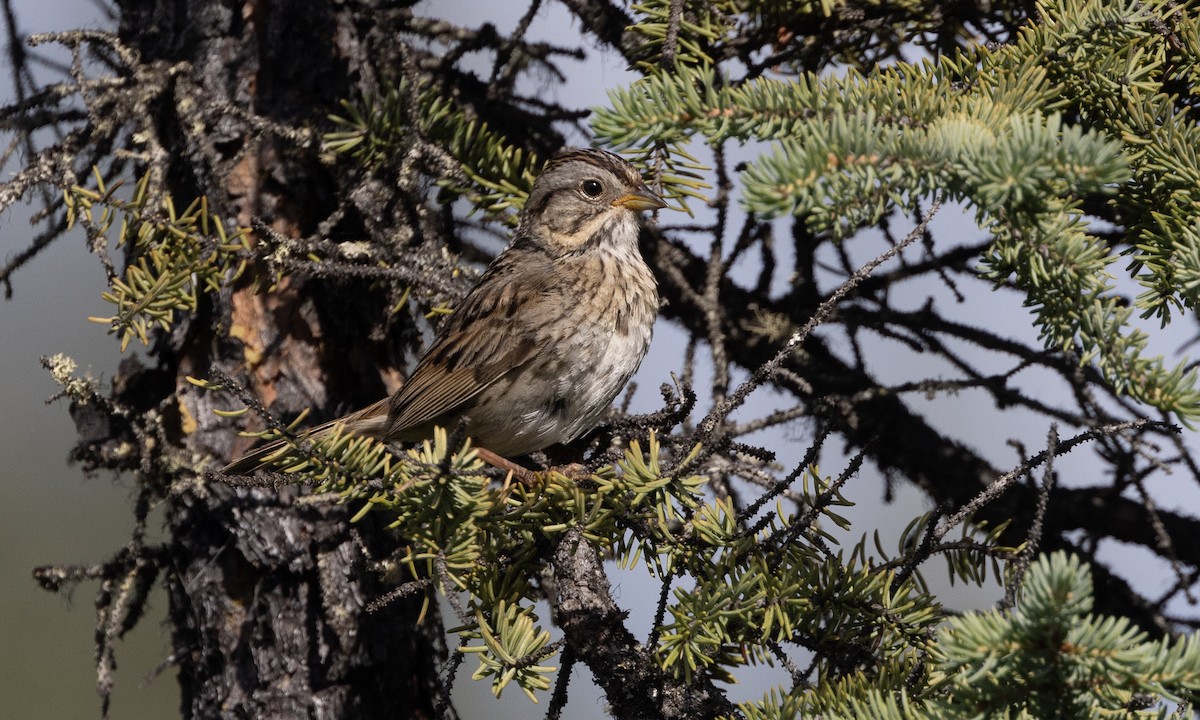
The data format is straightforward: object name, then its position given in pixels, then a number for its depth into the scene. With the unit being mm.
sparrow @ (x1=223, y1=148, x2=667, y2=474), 6797
